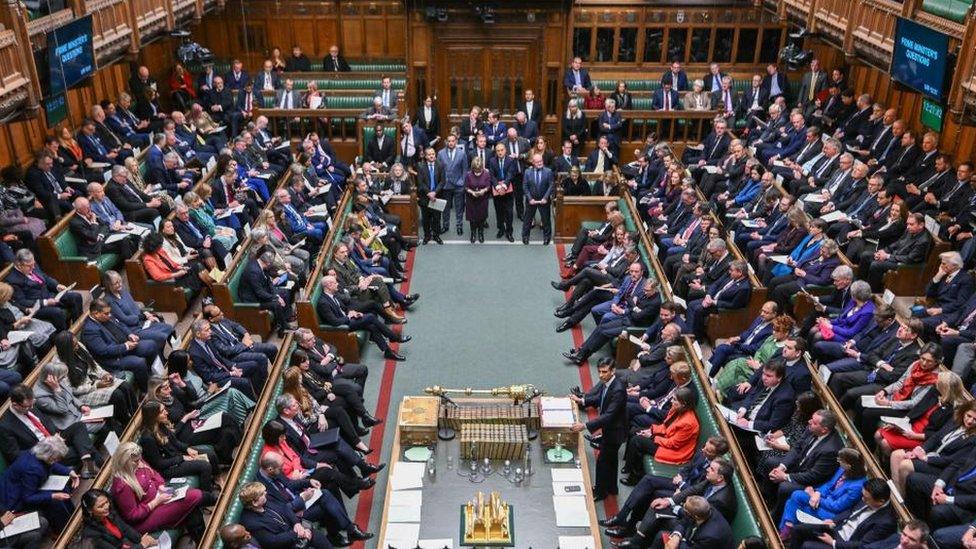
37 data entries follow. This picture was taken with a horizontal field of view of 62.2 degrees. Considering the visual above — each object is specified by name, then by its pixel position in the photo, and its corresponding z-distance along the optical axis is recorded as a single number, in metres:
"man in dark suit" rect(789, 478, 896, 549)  5.14
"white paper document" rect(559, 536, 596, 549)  5.88
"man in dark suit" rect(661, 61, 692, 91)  14.64
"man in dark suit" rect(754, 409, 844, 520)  5.83
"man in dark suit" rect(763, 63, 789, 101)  14.38
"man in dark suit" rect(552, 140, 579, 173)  12.39
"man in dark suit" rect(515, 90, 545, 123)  14.34
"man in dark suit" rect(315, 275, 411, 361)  8.51
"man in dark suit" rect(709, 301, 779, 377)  7.48
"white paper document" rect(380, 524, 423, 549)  5.89
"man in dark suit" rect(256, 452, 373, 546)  5.71
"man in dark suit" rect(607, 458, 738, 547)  5.59
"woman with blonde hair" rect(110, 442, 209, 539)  5.46
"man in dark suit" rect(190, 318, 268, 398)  7.17
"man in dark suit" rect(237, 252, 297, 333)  8.61
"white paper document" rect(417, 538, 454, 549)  5.88
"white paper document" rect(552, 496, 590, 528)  6.10
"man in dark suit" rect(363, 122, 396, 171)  12.74
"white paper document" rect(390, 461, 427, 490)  6.43
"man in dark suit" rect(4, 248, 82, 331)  7.53
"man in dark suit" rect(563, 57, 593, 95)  14.73
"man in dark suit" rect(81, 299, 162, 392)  7.13
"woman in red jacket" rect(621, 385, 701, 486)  6.52
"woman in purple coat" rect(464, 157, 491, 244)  11.70
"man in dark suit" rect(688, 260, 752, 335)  8.52
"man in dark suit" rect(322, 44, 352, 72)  15.44
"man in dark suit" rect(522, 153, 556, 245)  11.71
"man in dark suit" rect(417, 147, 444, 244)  11.79
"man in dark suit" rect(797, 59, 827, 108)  13.44
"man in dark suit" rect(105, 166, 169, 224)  9.69
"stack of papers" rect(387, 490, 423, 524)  6.11
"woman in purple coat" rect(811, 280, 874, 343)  7.69
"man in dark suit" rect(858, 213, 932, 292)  8.78
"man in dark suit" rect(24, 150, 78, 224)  9.26
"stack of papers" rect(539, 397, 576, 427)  6.94
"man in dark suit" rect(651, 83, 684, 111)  14.40
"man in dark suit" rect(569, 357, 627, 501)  6.77
